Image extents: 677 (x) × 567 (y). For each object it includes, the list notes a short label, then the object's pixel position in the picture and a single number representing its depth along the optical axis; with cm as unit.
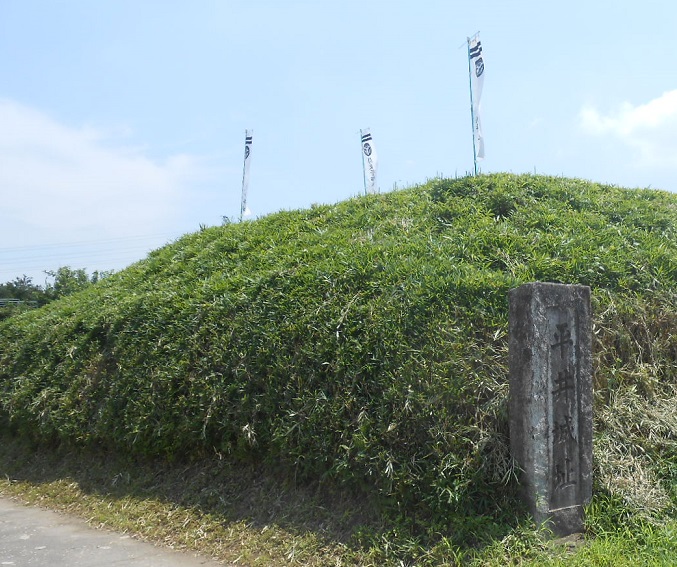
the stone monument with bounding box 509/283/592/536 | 439
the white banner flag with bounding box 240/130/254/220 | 1909
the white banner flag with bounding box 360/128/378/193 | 2022
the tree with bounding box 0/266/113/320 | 1880
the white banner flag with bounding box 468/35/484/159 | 1145
